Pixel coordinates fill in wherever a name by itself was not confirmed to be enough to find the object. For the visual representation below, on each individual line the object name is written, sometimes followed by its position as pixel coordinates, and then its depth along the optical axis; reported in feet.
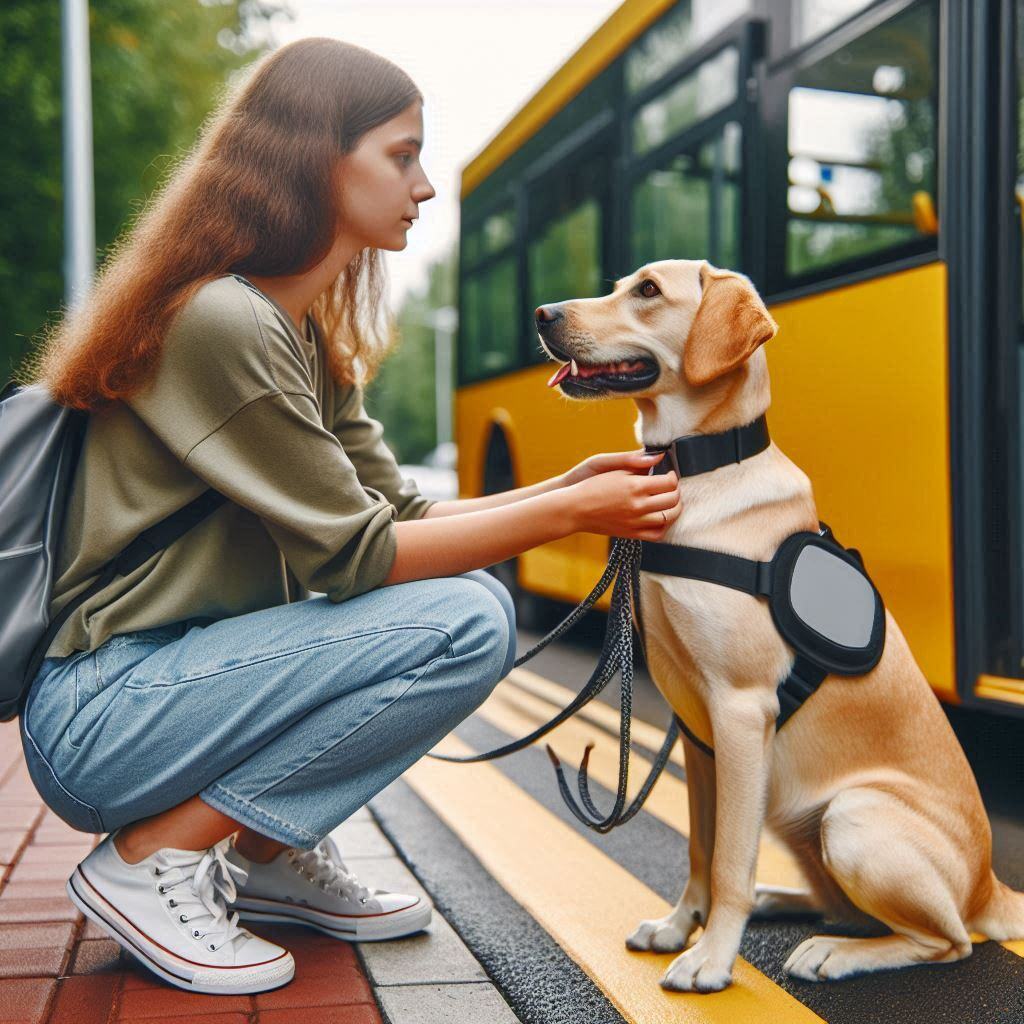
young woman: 7.86
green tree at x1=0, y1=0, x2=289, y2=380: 56.24
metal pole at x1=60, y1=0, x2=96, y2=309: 37.76
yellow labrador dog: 8.02
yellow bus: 12.93
